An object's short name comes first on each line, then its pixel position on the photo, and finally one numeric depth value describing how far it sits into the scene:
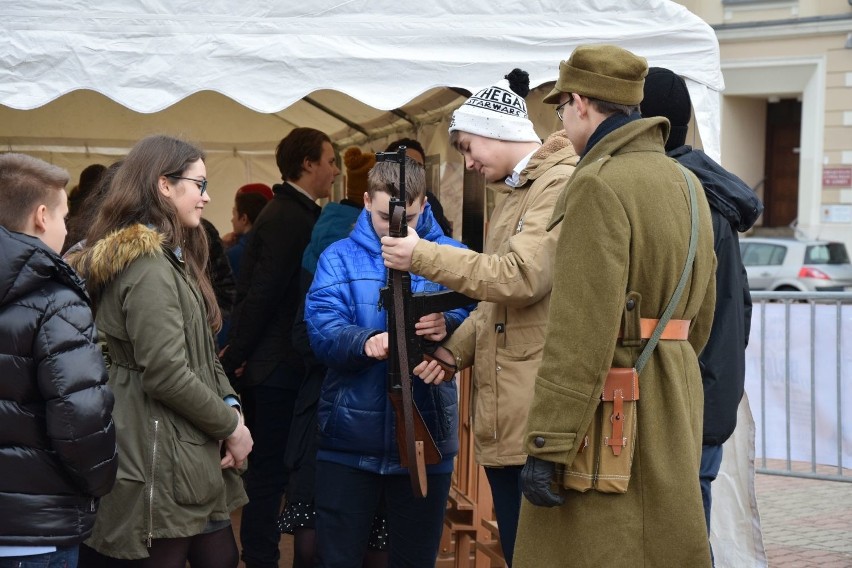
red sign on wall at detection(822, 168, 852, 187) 22.17
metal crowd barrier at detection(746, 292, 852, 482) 6.74
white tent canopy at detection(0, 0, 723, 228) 4.16
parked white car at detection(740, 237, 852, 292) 18.47
